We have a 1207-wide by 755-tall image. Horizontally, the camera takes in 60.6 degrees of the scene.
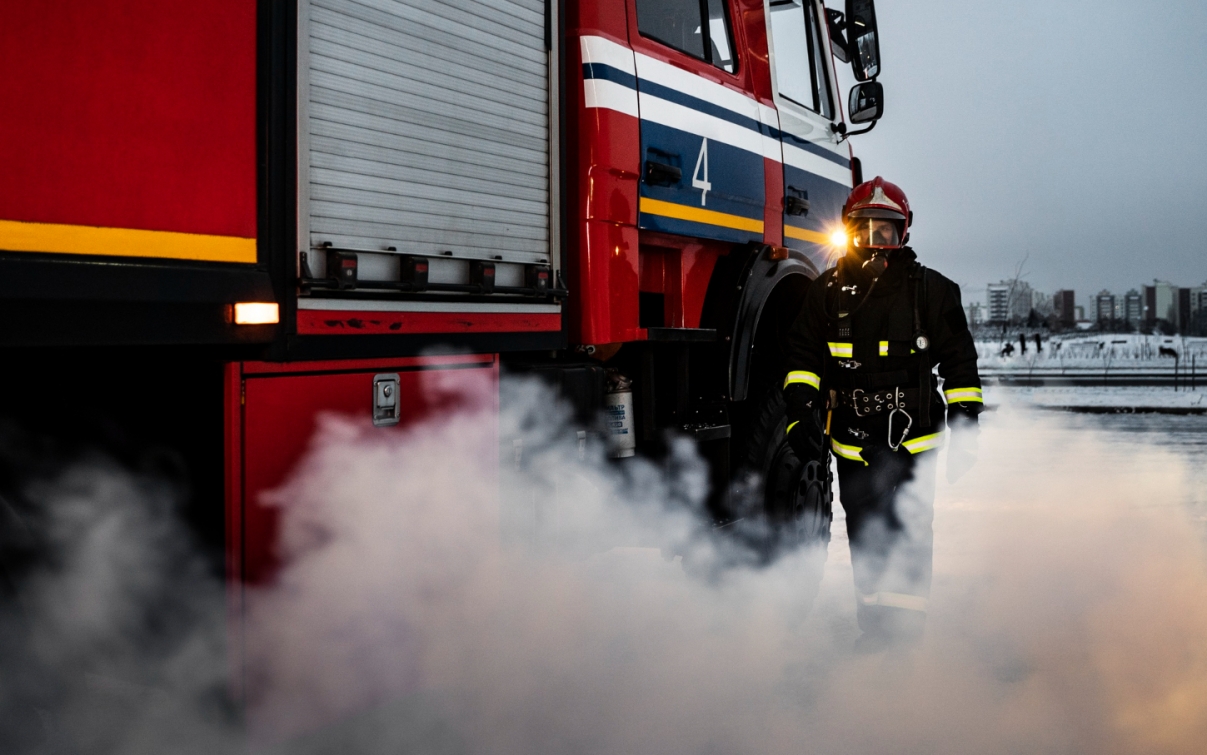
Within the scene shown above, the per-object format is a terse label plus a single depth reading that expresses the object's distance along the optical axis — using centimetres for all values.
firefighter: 398
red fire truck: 211
